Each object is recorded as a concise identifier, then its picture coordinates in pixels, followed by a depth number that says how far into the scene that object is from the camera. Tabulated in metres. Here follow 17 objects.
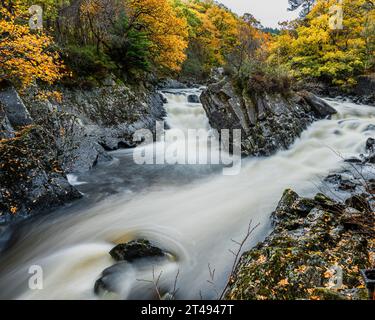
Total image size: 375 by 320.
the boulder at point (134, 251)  4.47
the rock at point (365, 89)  15.81
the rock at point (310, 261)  2.85
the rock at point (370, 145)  9.46
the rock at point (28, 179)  5.56
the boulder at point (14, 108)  6.75
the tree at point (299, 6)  42.28
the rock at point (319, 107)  12.80
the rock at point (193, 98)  16.11
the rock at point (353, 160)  8.83
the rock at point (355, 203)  4.65
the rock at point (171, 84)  19.64
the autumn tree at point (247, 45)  11.17
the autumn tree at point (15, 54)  5.84
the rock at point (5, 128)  6.01
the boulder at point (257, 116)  10.19
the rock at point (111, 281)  3.96
